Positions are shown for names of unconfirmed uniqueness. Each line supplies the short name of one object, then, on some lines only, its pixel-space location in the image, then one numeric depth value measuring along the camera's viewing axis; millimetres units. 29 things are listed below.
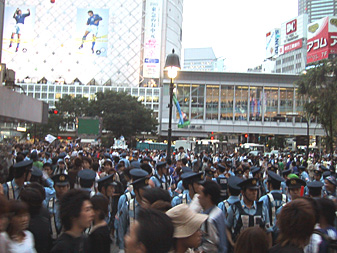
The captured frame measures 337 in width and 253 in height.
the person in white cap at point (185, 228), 2850
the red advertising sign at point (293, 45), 113212
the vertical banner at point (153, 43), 95438
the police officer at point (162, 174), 9167
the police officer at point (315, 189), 6527
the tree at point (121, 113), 52500
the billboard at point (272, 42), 134250
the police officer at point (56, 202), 5344
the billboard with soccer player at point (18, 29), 99938
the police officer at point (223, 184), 8197
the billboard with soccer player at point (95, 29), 96562
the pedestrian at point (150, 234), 2307
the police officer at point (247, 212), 5211
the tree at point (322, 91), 28062
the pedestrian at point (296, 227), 3314
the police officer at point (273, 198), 5684
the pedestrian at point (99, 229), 3752
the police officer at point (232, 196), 5379
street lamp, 13820
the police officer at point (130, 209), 5555
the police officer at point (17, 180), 6008
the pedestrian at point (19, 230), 3278
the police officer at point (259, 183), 10039
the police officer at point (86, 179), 6293
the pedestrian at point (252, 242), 3004
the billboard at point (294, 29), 116000
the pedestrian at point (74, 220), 3349
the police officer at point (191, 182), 5697
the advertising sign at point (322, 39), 94312
